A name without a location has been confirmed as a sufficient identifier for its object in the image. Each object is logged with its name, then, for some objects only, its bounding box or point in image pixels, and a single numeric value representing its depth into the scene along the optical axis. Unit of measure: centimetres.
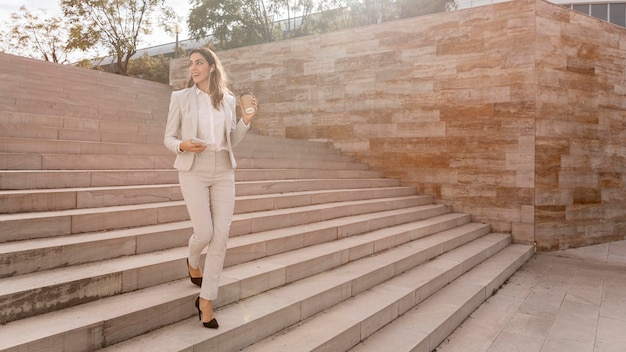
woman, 284
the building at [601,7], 3158
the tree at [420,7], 2264
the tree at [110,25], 2468
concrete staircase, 283
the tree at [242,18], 2495
